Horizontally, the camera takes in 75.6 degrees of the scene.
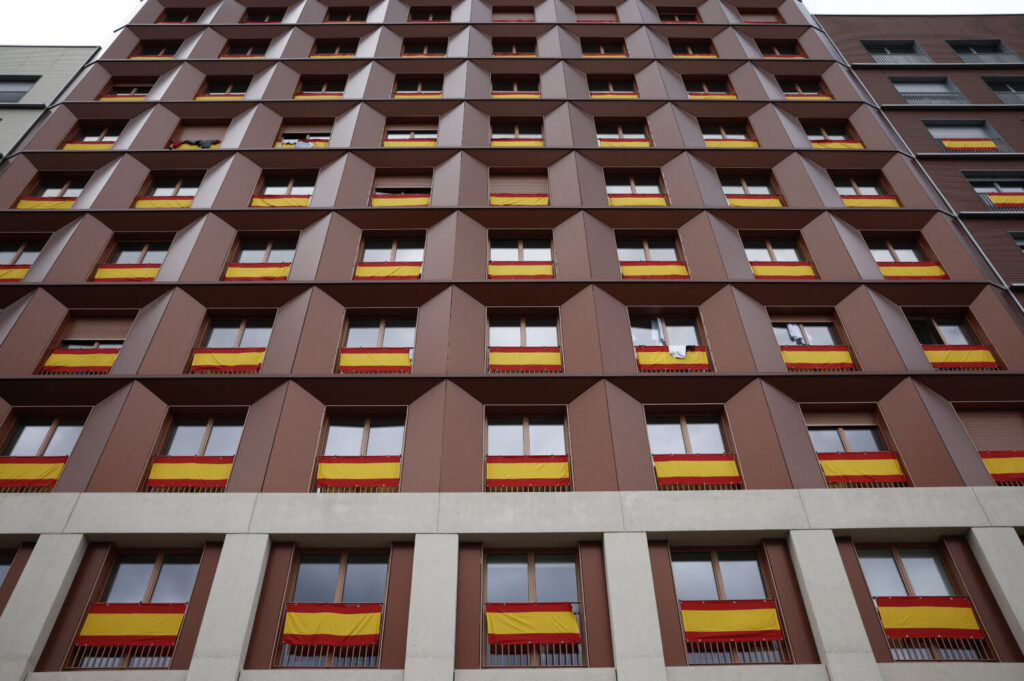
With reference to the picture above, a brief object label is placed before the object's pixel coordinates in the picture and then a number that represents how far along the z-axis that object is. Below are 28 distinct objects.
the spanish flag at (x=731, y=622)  13.94
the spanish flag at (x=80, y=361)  18.55
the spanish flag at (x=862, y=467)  16.38
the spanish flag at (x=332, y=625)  13.79
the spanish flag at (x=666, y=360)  18.59
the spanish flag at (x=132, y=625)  13.78
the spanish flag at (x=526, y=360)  18.50
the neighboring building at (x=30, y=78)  27.20
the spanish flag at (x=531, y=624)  13.84
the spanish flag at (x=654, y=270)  20.89
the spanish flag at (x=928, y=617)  13.95
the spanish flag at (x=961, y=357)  18.83
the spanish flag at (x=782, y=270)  20.94
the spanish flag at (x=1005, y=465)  16.58
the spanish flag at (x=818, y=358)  18.72
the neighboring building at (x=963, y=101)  22.72
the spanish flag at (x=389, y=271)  20.81
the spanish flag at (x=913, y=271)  21.08
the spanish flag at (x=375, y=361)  18.47
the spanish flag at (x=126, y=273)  20.91
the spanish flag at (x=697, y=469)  16.30
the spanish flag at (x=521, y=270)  20.84
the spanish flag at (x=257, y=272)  20.88
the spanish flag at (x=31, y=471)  16.11
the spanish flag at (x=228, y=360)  18.45
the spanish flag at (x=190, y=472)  16.11
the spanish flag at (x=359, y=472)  16.11
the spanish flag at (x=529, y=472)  16.23
